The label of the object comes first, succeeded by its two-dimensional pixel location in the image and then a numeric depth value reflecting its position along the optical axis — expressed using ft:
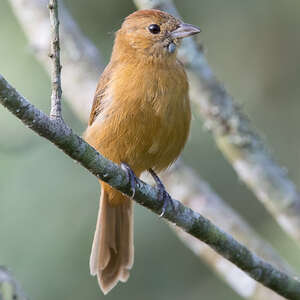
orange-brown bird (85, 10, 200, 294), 27.35
